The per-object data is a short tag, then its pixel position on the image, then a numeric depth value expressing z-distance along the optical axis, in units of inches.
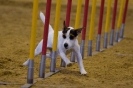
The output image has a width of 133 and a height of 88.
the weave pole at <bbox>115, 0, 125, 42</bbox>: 550.6
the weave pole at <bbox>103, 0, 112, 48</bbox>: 490.9
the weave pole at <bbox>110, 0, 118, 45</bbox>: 533.0
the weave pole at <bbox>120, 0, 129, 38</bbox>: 594.4
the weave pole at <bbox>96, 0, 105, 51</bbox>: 466.9
